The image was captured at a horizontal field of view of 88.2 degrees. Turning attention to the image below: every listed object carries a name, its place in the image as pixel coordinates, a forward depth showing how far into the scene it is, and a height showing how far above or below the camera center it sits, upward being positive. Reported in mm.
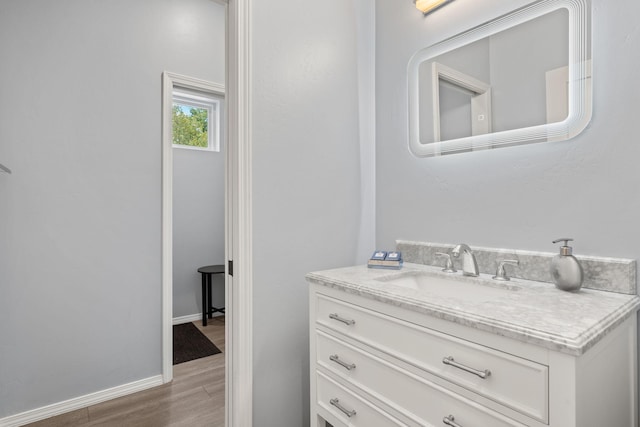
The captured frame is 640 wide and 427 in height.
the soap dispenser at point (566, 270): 1019 -176
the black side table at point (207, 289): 3371 -778
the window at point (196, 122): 3572 +1037
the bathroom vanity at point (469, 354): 695 -365
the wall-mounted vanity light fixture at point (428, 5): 1527 +987
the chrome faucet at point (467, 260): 1300 -182
